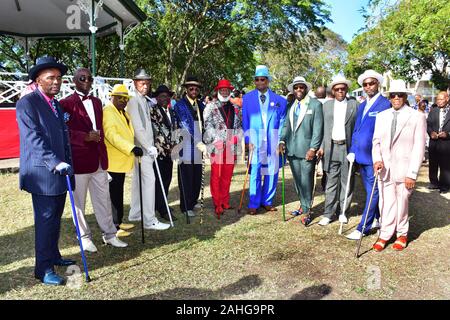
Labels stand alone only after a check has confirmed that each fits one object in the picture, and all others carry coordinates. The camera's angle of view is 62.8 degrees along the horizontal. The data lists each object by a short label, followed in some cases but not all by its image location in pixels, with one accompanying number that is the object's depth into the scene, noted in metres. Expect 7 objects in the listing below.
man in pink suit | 4.45
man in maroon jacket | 4.27
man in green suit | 5.64
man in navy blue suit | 3.45
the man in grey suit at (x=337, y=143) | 5.36
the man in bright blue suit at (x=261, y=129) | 6.11
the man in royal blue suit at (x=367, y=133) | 4.92
